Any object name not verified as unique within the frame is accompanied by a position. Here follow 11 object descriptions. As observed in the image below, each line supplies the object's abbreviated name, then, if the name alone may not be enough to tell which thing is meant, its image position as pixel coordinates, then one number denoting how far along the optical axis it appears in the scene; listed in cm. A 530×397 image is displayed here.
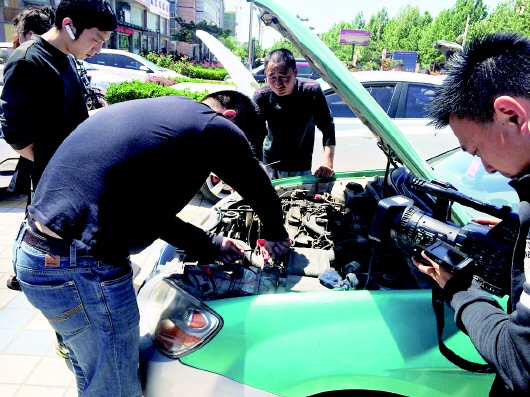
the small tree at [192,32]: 3953
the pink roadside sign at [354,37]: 3427
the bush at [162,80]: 1487
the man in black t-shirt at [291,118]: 347
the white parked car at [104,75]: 1250
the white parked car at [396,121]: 537
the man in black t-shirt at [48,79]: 241
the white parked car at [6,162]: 455
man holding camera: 104
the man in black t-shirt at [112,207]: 140
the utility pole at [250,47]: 1919
